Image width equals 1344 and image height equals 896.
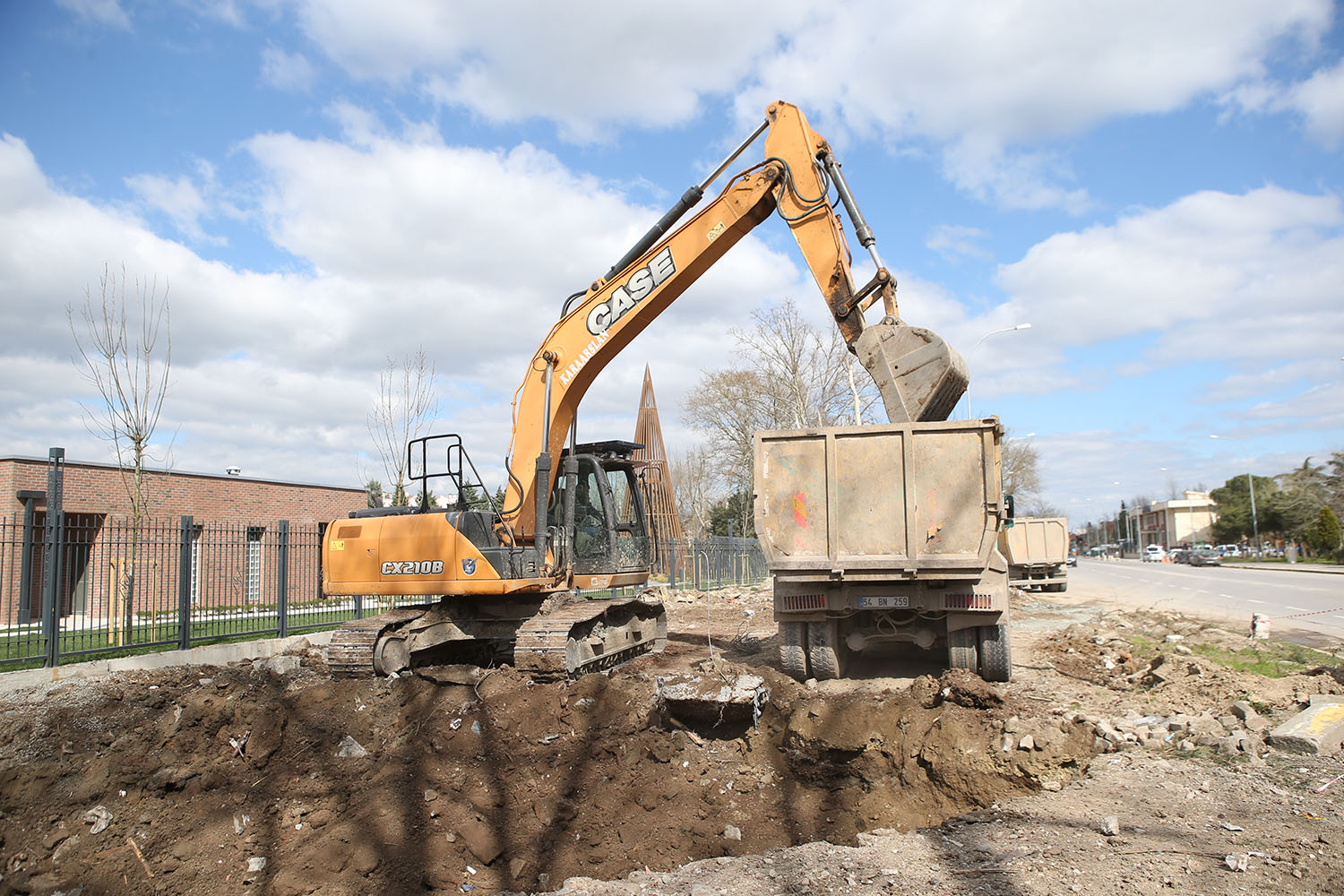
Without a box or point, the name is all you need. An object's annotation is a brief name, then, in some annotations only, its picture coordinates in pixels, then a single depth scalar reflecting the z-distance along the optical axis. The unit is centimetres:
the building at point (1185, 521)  10288
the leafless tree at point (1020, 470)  5025
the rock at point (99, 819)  540
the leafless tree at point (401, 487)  1909
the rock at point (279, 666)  1080
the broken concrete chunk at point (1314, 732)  552
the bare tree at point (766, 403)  3127
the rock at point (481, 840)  525
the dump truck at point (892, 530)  775
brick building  1146
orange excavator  830
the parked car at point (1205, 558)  5288
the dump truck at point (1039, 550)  2403
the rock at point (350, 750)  695
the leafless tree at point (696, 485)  4747
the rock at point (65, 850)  507
